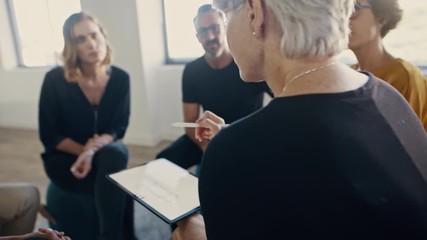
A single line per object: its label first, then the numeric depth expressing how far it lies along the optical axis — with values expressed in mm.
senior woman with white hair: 482
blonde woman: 1610
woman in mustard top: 1101
